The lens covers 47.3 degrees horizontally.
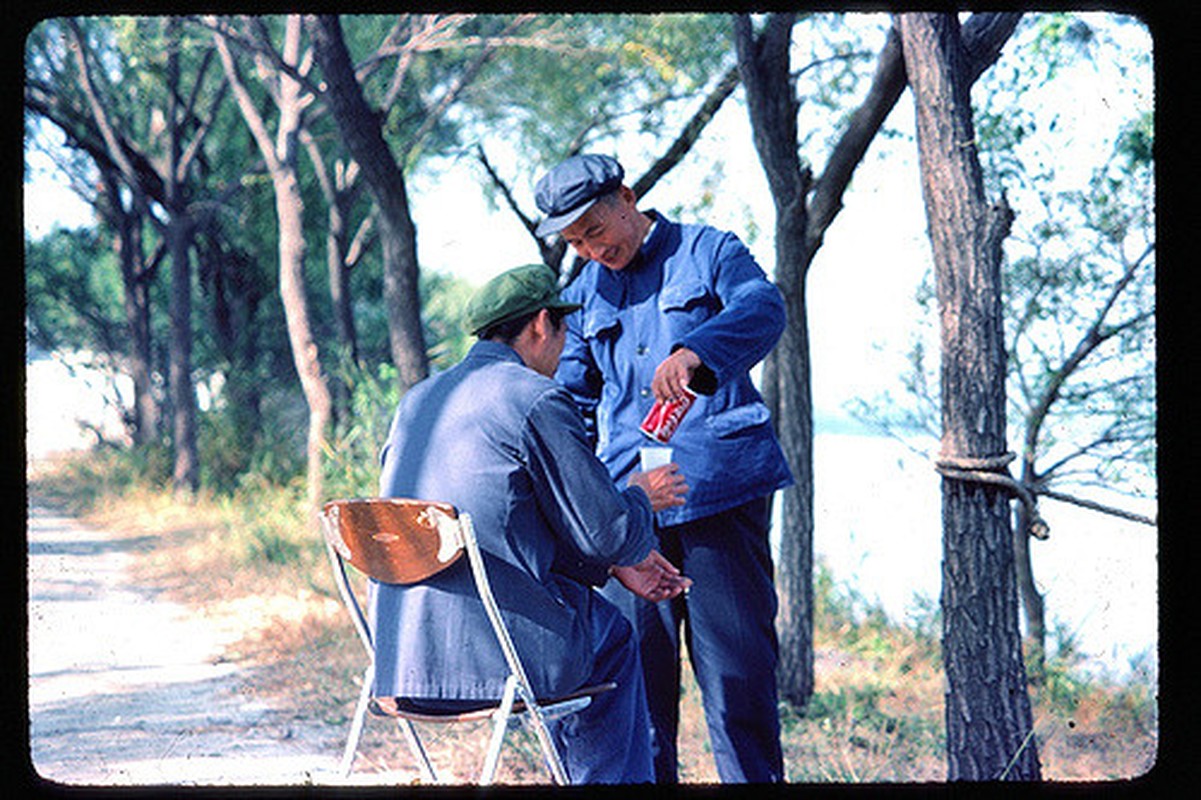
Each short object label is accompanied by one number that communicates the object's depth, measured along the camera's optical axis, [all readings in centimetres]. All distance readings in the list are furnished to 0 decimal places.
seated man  308
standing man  378
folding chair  298
